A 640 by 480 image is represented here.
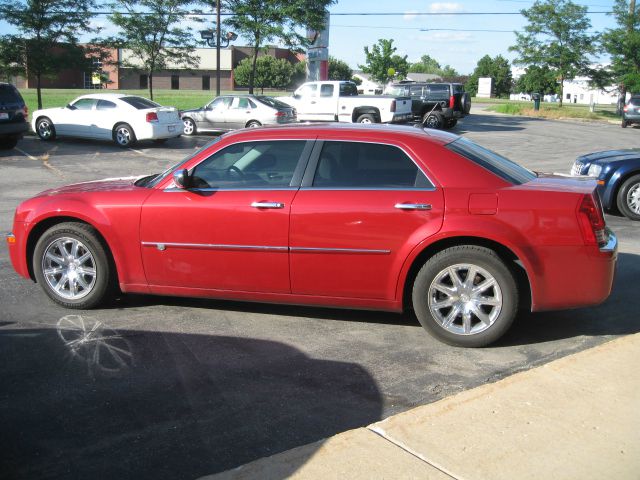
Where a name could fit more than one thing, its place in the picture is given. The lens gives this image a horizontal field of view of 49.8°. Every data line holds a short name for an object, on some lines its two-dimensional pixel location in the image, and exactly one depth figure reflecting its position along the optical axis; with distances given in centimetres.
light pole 2902
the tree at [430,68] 15138
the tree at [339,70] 8575
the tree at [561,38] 4369
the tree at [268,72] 7775
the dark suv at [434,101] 2836
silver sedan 2269
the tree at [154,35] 2812
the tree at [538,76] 4531
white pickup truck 2436
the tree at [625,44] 4150
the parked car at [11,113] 1814
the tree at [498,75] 9700
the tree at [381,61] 7569
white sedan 2025
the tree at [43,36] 2441
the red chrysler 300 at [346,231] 497
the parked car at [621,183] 1019
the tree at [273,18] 2928
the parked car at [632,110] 3450
